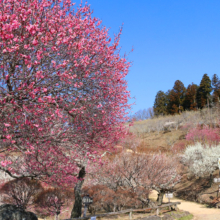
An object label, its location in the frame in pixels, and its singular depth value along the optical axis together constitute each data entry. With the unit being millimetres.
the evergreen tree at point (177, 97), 67312
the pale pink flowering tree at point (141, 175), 17273
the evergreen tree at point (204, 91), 61531
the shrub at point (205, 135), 42000
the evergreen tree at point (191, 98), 64500
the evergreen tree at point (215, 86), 60812
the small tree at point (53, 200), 16650
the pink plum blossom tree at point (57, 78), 6273
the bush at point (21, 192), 16016
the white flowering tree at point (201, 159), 26559
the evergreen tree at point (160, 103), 73812
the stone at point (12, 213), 10102
